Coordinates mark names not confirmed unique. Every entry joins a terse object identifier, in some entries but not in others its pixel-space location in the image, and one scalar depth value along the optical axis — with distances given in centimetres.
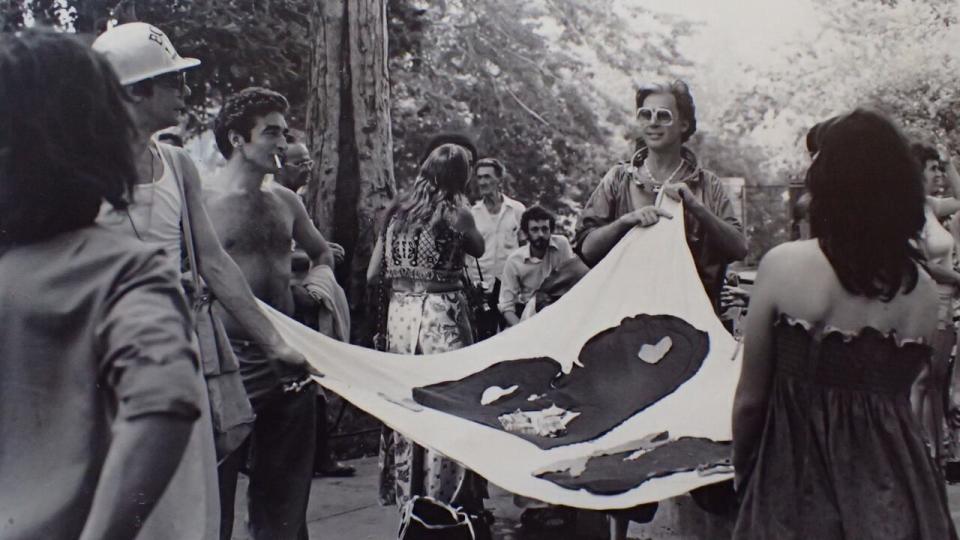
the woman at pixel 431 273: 638
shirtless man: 490
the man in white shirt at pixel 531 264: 838
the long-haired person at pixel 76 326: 178
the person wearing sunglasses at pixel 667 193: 582
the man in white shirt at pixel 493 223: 993
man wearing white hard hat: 355
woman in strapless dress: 312
